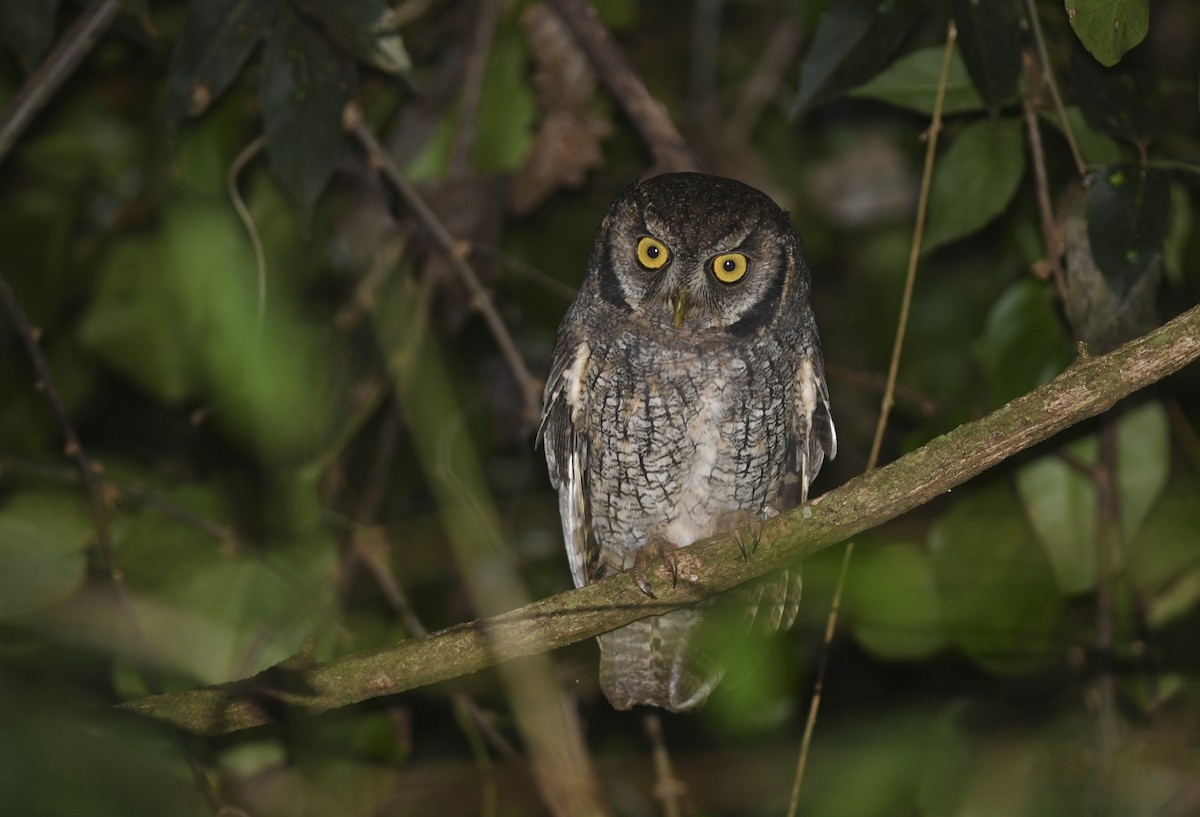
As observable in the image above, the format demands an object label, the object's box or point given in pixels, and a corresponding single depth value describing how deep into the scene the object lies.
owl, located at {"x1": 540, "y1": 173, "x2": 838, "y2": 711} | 4.48
